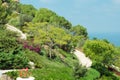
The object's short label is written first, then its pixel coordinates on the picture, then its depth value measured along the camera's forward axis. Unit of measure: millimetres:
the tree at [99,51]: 26734
